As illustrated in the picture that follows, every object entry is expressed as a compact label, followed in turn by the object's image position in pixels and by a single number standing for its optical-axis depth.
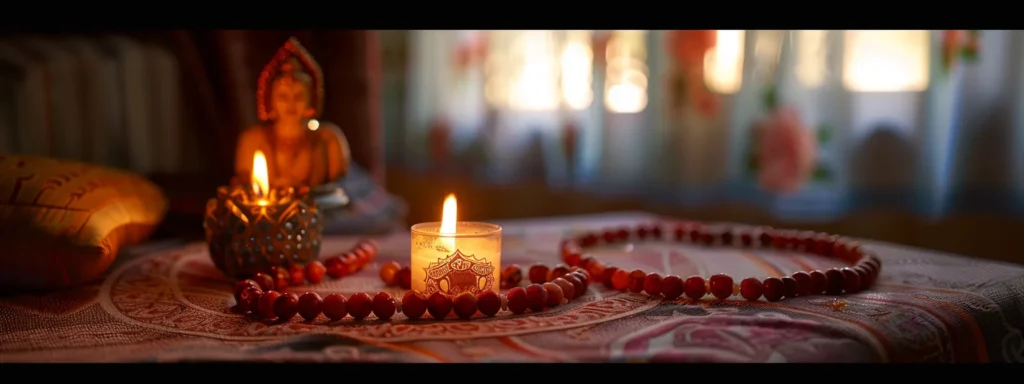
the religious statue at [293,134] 1.23
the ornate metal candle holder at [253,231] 1.05
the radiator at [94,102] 1.71
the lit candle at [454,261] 0.94
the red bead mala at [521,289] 0.88
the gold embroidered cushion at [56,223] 0.98
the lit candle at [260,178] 1.07
